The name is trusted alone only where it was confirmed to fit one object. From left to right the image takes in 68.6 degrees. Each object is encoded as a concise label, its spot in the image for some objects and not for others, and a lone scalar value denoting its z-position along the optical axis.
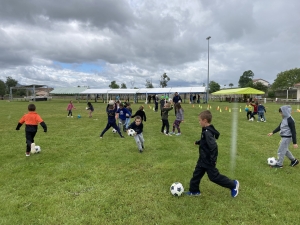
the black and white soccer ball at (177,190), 4.42
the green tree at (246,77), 102.75
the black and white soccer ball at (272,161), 6.16
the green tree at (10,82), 121.12
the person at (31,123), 6.95
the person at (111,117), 10.01
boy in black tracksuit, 4.01
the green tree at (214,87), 107.39
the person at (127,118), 11.41
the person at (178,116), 10.55
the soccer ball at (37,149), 7.46
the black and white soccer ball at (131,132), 7.31
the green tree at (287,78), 67.25
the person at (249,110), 17.00
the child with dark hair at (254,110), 16.56
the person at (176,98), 19.17
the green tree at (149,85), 98.90
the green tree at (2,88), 105.84
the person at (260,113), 16.08
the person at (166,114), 10.56
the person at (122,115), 11.10
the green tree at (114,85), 107.88
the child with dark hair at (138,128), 7.52
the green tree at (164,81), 89.88
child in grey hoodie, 5.82
